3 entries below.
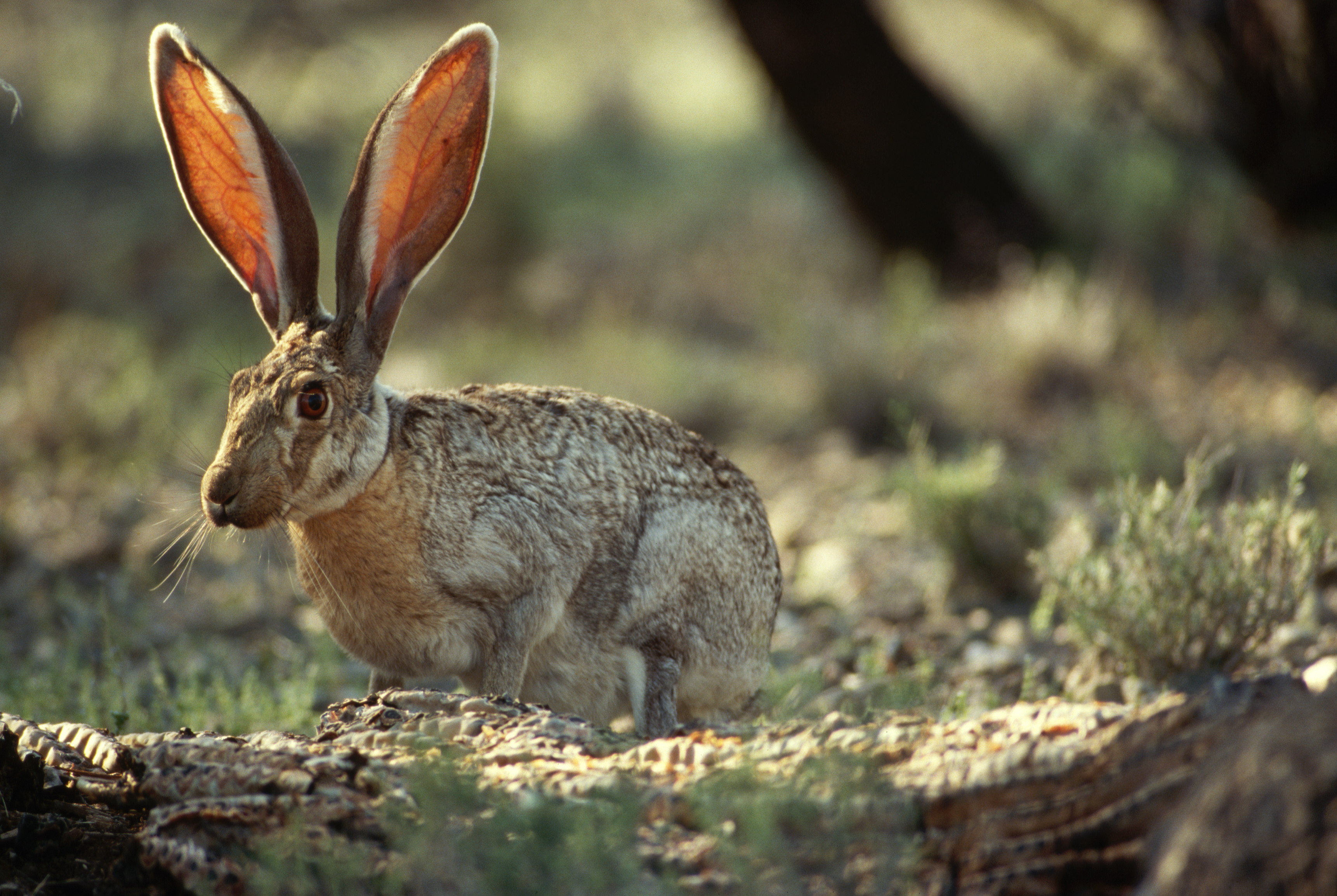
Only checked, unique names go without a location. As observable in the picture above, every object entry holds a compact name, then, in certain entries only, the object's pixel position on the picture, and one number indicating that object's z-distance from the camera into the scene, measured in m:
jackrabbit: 7.28
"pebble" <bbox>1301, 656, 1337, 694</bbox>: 7.64
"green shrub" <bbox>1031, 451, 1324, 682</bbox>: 8.41
